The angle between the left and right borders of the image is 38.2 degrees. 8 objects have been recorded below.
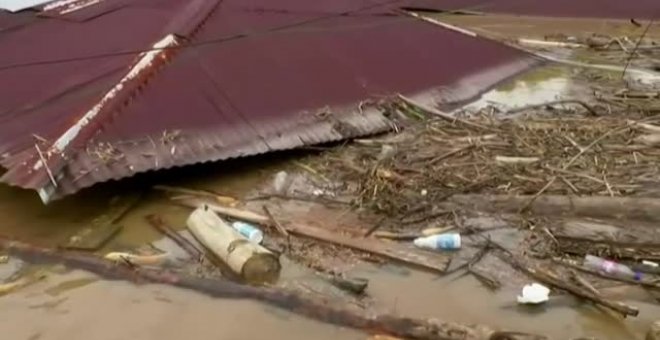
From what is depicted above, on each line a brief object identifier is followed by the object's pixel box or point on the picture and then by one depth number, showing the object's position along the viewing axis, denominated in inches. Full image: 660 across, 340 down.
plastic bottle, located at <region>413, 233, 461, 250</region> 217.5
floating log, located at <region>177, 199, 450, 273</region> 212.2
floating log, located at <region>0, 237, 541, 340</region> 173.9
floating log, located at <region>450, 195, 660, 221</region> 217.9
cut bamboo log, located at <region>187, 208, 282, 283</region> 208.1
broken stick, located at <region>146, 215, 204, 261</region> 223.1
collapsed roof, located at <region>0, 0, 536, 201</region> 254.4
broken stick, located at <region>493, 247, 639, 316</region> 186.1
